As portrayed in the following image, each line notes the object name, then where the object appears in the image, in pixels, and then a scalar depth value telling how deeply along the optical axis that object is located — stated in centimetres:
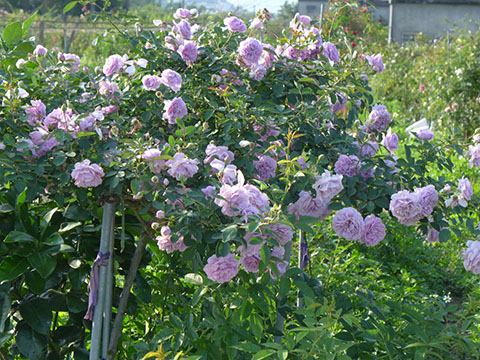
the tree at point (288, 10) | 5073
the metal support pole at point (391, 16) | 2556
